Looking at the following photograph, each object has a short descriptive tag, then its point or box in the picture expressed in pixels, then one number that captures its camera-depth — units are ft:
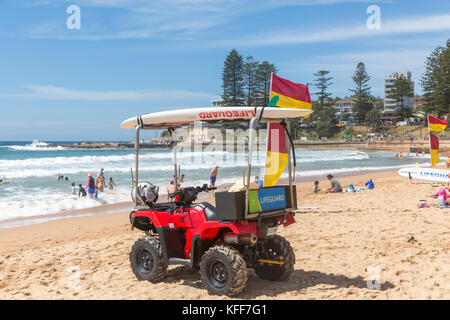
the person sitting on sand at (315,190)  56.36
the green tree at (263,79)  257.14
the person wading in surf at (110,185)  70.59
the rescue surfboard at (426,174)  58.97
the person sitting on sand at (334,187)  54.65
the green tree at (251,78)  260.62
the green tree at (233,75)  260.42
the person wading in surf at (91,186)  58.49
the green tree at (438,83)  240.12
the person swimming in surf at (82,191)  61.64
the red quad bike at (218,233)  16.40
